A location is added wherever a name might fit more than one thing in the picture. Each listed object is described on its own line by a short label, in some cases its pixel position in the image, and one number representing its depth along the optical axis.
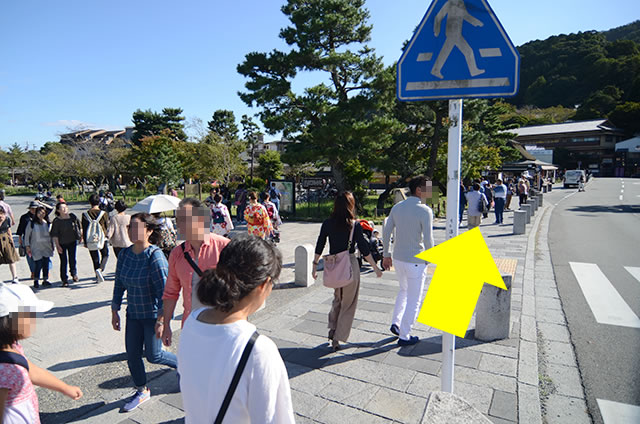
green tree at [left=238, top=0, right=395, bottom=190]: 15.03
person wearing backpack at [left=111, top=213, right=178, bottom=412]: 3.09
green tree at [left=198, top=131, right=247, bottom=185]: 24.74
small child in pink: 1.76
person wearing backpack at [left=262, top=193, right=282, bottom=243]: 9.84
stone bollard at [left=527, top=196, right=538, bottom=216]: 16.28
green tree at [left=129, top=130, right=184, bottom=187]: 27.62
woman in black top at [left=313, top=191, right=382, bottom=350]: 3.96
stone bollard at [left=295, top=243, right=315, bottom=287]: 6.77
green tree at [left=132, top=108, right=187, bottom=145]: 48.50
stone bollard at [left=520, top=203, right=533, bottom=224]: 14.84
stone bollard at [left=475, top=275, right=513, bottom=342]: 4.22
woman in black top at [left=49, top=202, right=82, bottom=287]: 6.84
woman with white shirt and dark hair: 1.22
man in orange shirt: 2.96
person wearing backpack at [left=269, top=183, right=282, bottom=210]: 15.52
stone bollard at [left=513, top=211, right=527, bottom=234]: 12.29
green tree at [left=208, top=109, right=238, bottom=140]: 53.19
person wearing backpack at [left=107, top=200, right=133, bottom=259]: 6.55
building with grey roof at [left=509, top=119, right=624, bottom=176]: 58.09
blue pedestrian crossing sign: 2.00
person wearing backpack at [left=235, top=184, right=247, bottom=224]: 15.79
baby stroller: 7.21
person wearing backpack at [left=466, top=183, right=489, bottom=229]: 11.20
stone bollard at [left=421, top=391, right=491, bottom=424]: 1.40
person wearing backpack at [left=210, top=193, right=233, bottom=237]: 8.04
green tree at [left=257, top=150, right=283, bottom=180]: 32.22
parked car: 38.19
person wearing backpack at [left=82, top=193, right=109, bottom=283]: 7.19
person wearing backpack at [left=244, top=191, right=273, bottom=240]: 7.34
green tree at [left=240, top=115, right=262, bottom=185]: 41.25
